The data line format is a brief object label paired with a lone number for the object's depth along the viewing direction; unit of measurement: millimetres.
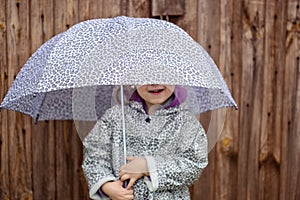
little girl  2076
